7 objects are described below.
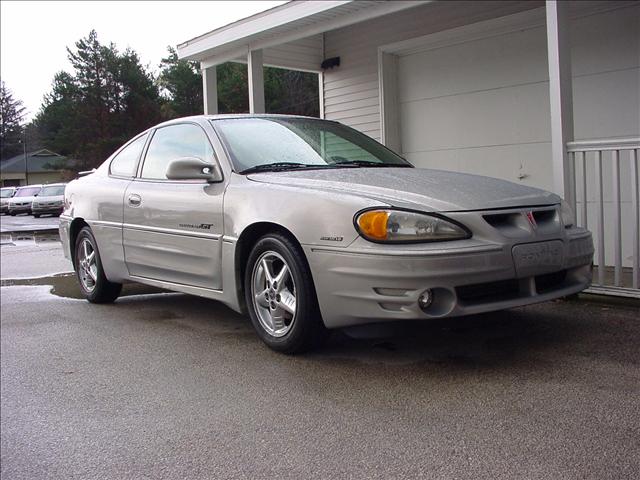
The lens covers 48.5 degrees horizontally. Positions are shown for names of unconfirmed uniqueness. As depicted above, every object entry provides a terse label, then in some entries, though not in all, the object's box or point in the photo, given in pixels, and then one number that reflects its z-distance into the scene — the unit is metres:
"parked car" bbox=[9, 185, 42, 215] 38.44
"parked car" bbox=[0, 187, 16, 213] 42.24
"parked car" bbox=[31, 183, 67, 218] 33.75
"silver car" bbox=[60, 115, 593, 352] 3.79
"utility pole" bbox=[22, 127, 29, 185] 70.56
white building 6.09
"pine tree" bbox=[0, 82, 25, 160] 82.75
